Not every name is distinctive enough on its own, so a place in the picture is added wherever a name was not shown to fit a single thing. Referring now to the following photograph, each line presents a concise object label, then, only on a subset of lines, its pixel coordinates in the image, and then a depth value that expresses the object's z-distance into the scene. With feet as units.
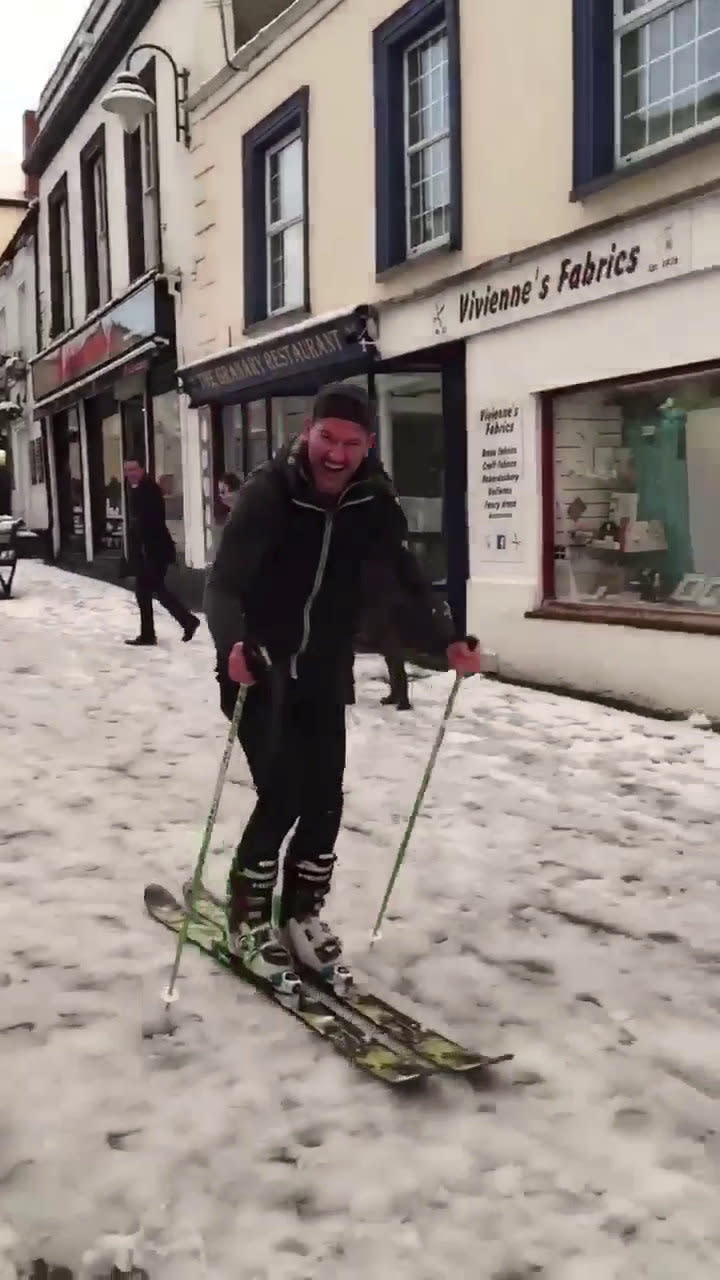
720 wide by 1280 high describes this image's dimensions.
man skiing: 11.61
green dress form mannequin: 28.48
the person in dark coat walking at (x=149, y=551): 40.16
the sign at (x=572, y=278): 25.76
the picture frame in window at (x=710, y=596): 27.27
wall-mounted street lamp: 46.01
